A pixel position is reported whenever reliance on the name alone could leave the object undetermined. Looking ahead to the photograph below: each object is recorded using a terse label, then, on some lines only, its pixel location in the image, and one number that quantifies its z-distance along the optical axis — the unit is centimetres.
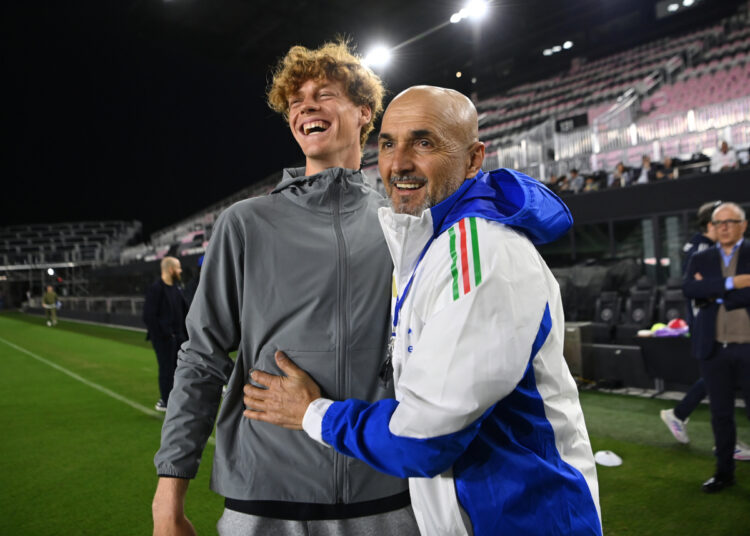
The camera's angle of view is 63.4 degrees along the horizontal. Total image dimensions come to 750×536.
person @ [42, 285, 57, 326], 2342
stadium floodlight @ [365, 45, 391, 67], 2338
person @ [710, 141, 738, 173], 1074
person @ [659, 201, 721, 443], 471
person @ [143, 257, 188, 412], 698
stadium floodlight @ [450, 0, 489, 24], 2040
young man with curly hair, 145
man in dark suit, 415
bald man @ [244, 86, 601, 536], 106
